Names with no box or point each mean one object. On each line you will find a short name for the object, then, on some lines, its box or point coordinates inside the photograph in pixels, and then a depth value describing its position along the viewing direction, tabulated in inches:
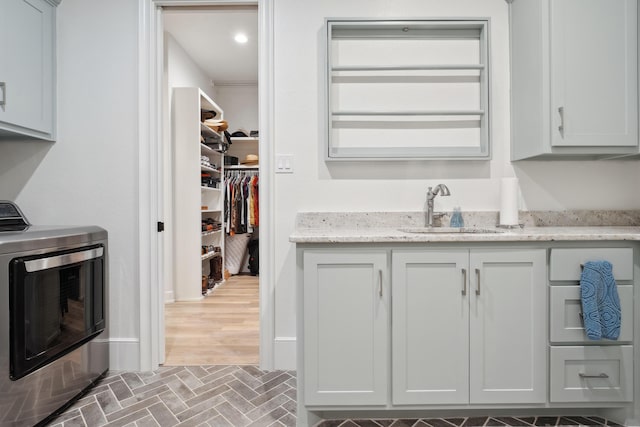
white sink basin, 80.0
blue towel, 60.9
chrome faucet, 79.4
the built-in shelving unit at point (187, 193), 146.9
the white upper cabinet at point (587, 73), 70.8
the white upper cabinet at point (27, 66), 70.8
